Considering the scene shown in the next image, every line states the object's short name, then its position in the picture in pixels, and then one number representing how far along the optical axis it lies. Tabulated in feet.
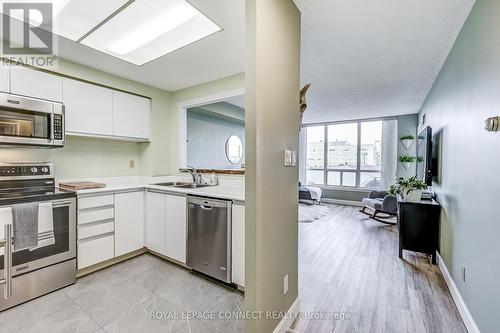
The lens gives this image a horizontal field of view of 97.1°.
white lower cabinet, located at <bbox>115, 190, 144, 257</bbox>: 8.64
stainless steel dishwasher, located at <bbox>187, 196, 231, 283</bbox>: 6.96
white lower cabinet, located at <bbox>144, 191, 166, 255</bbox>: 8.88
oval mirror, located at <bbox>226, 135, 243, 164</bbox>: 18.73
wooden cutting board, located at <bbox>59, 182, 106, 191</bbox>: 7.78
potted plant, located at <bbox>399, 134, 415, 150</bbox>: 18.03
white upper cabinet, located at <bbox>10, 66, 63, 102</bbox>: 6.99
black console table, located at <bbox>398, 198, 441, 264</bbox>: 9.04
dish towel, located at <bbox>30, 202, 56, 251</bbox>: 6.46
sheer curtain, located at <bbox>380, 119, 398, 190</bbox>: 19.10
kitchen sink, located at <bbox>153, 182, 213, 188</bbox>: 10.07
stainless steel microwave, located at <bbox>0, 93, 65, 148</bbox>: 6.48
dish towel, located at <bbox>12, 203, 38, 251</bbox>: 6.04
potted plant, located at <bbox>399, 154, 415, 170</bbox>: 16.75
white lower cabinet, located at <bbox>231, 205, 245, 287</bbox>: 6.67
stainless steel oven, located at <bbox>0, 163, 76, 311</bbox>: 5.96
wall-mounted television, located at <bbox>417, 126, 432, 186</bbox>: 10.05
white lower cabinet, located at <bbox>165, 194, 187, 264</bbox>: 8.19
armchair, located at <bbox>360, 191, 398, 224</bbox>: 13.93
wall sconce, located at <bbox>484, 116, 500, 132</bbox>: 4.03
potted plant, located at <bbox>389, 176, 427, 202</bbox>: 9.36
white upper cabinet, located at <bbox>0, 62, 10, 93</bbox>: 6.71
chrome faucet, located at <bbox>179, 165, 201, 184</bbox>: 10.30
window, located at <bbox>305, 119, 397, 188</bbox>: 19.44
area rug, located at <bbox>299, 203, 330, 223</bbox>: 15.76
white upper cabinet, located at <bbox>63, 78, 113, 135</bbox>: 8.20
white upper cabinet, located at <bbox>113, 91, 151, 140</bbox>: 9.62
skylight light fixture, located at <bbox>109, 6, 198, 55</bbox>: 6.12
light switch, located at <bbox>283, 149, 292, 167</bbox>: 5.27
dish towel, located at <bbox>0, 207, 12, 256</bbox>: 5.81
